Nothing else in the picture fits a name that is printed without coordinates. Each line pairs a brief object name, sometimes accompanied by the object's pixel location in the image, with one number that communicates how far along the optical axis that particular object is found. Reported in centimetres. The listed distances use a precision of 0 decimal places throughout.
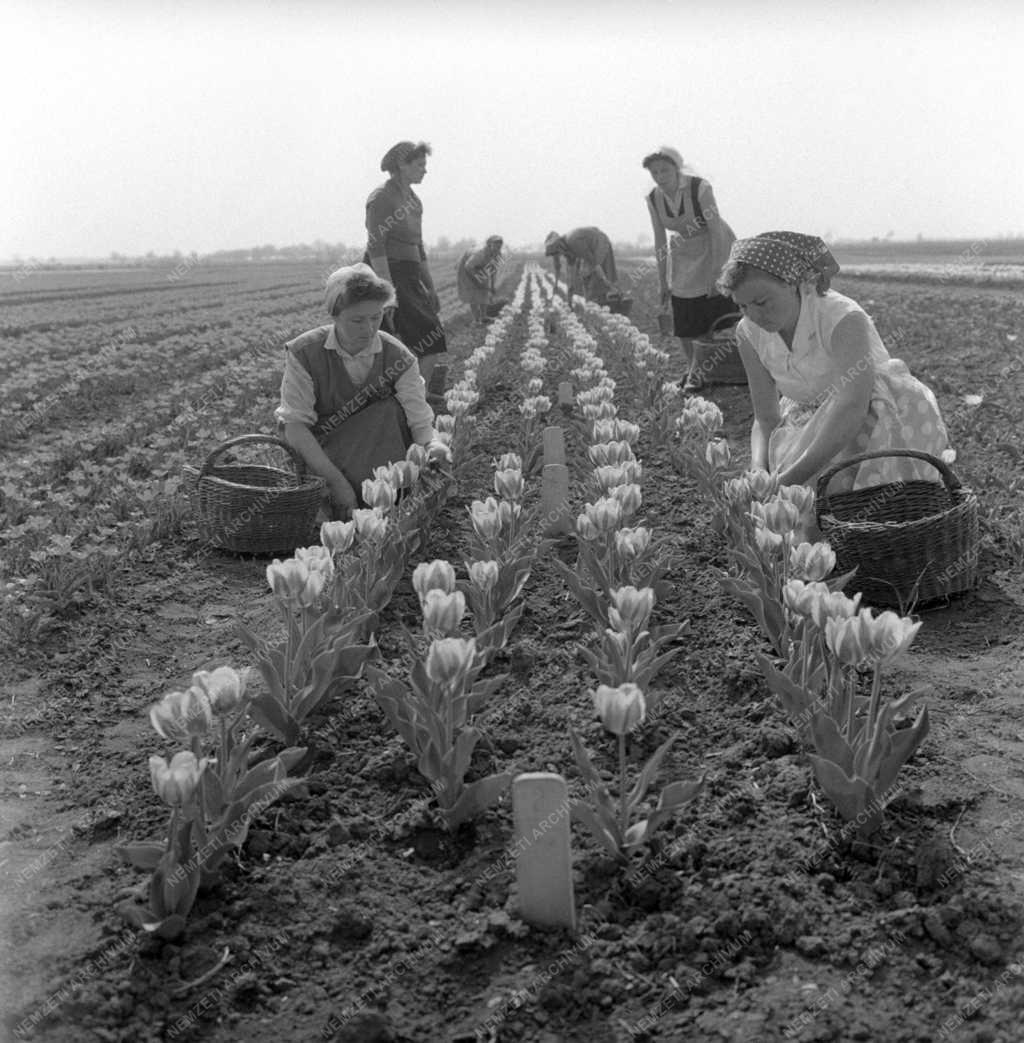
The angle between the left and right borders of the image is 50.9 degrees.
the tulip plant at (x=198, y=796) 224
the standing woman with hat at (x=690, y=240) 854
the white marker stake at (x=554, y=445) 570
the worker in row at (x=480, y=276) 1659
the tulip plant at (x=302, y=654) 301
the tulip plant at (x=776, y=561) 312
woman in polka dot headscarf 426
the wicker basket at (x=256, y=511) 486
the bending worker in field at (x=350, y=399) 498
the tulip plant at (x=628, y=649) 287
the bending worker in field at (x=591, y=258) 1731
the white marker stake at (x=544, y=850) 213
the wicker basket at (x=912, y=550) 379
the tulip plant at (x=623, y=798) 230
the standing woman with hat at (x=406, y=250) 721
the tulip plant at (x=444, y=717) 252
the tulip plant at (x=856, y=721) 244
